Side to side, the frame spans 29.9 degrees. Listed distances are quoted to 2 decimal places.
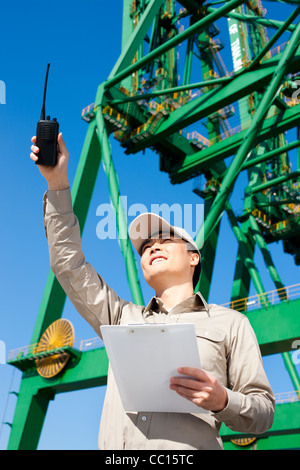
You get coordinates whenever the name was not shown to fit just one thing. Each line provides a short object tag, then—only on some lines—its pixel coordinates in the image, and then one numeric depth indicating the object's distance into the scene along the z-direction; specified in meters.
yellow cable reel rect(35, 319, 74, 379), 15.42
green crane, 13.55
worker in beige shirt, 2.28
